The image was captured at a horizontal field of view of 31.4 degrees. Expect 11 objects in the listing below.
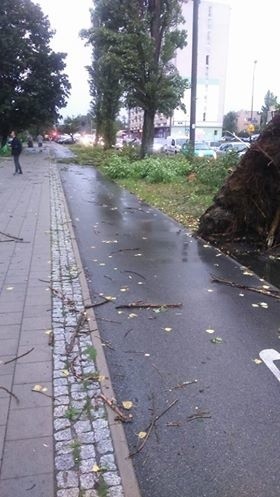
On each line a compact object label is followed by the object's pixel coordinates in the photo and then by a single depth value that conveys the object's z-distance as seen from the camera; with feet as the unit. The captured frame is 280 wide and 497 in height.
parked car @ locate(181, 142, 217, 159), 75.43
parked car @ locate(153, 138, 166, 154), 135.83
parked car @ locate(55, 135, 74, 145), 265.54
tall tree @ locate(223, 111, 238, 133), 343.67
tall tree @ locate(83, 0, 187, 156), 77.46
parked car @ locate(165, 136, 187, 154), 117.71
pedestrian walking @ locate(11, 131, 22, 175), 76.18
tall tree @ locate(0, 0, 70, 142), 145.28
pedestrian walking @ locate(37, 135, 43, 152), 193.88
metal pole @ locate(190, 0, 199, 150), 69.36
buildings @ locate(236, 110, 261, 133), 393.50
